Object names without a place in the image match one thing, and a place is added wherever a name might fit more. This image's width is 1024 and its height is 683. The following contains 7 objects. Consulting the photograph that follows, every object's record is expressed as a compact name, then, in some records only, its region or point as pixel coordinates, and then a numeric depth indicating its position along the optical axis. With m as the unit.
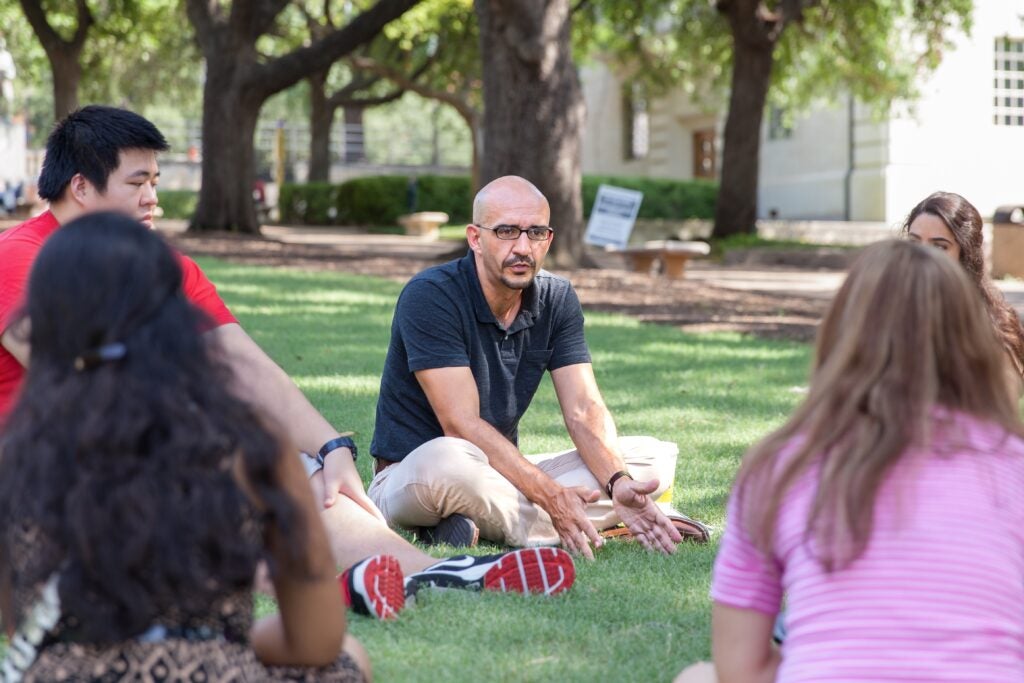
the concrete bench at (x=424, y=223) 30.28
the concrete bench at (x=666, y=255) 18.27
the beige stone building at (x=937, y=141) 30.45
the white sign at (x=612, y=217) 19.38
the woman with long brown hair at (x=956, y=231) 5.24
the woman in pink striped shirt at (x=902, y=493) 2.22
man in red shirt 3.97
